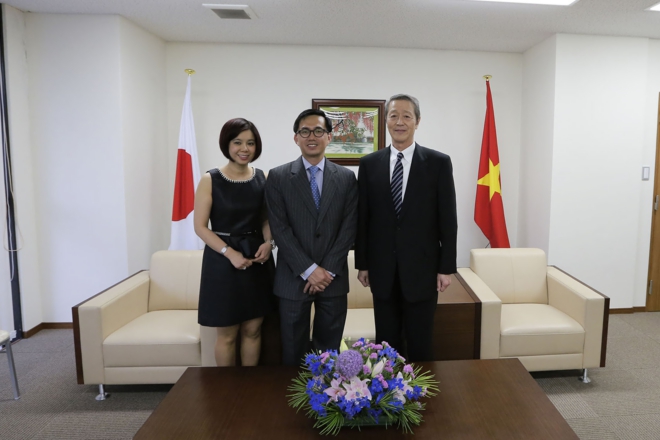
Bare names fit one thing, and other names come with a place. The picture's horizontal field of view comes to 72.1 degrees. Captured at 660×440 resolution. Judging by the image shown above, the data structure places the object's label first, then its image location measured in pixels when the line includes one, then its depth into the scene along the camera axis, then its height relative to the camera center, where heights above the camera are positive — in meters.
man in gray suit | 2.05 -0.30
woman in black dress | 2.19 -0.33
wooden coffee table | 1.57 -0.91
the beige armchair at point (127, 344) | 2.60 -1.02
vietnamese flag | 4.27 -0.22
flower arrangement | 1.47 -0.74
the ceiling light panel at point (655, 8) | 3.25 +1.15
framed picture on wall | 4.36 +0.39
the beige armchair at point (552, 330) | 2.78 -1.00
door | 4.17 -0.81
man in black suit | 2.07 -0.23
